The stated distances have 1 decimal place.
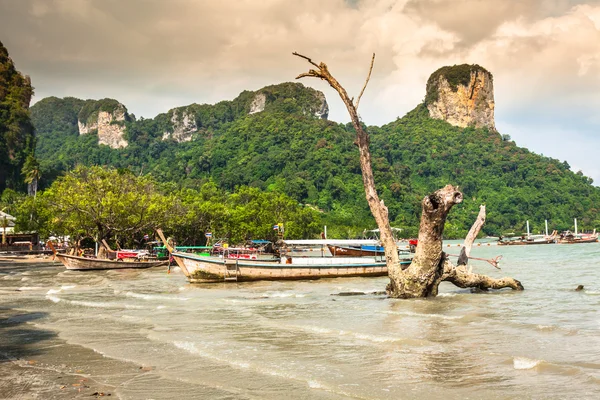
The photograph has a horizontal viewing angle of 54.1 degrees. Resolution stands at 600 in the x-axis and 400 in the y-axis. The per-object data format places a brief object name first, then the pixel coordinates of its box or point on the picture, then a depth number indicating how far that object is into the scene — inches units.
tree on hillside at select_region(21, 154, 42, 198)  3628.7
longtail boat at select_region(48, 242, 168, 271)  1636.3
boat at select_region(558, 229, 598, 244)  3855.8
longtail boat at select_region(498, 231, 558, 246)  3902.6
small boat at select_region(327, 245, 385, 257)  1755.5
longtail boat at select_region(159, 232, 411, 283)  1146.7
